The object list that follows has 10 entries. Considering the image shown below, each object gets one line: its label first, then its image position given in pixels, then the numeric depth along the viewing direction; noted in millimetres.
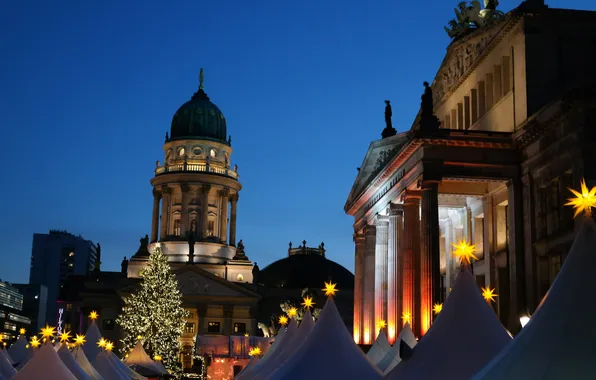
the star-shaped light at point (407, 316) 37744
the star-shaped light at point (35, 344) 38606
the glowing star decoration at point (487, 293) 25797
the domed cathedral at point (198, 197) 106062
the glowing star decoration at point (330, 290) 26834
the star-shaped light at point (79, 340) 38162
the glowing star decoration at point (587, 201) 12852
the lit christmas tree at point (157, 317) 68812
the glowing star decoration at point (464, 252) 18969
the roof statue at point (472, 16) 45094
